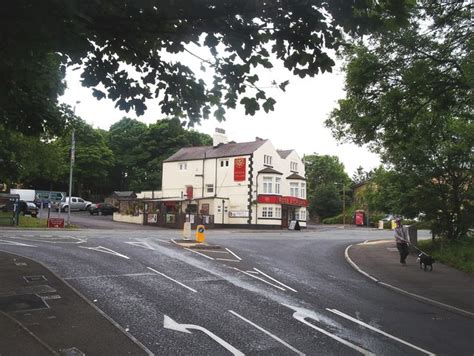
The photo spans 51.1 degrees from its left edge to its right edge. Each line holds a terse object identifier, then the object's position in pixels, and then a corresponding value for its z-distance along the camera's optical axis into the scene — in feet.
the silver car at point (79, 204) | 201.09
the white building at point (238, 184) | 167.63
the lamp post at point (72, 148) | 118.92
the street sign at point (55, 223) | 115.75
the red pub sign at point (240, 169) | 169.58
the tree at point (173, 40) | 18.61
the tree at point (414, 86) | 41.75
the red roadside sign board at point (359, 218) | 218.79
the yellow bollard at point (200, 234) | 76.02
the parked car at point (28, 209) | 145.32
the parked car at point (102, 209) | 193.88
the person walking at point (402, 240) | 59.36
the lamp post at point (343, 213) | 233.72
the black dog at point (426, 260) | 56.03
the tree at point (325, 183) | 247.70
